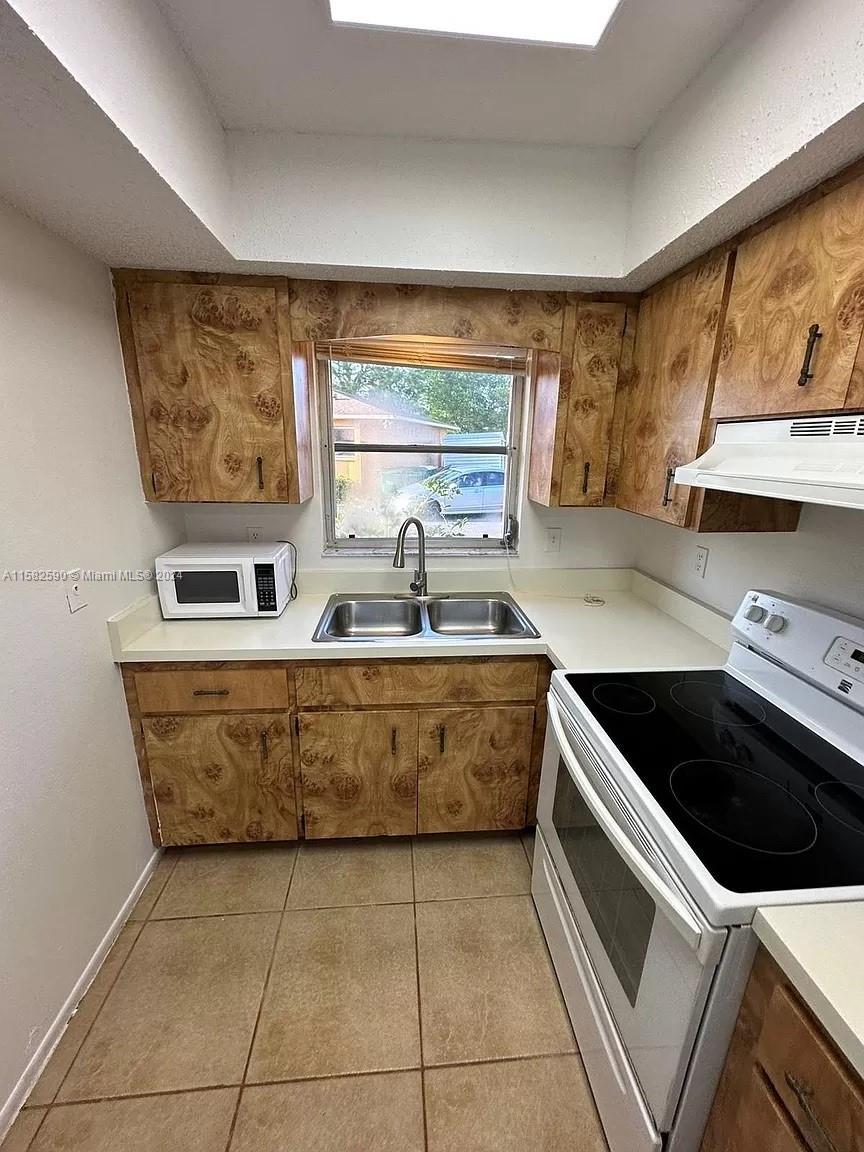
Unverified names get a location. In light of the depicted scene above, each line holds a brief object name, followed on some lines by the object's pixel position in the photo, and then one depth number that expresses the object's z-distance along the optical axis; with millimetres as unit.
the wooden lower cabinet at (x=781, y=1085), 625
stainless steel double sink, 2133
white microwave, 1809
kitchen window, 2119
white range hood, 873
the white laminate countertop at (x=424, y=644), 1619
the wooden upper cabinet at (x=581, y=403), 1795
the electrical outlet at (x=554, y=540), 2295
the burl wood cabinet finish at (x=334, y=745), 1691
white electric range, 816
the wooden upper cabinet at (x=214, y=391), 1664
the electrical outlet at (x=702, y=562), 1868
